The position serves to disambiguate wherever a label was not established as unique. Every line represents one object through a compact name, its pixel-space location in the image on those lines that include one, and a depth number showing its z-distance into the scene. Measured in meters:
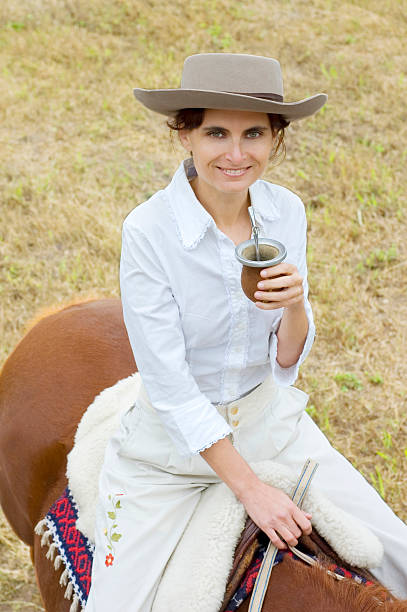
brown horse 2.38
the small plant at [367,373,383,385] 3.87
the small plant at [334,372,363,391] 3.88
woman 1.63
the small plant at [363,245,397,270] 4.67
